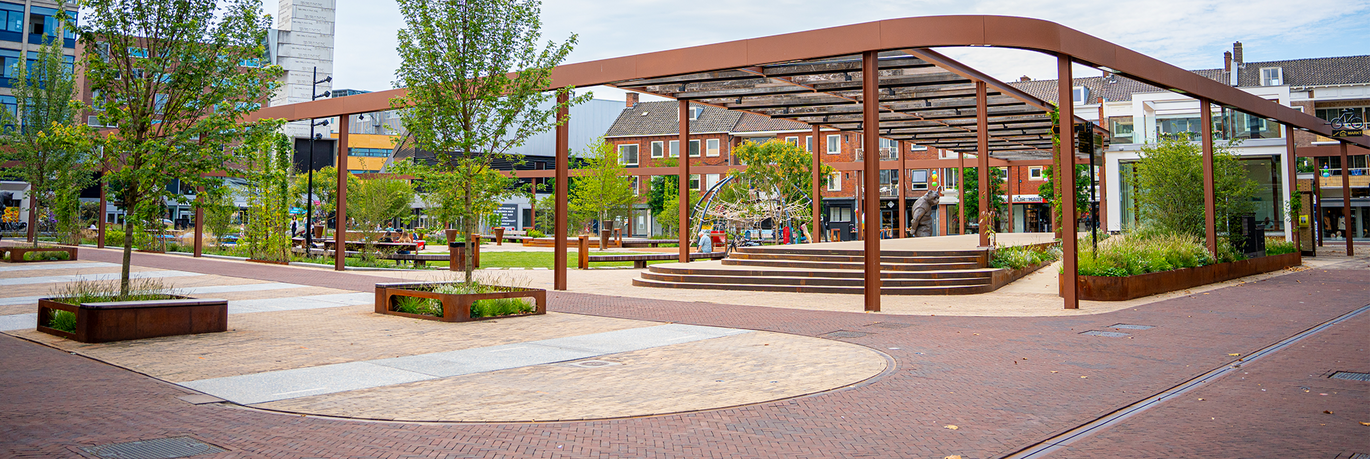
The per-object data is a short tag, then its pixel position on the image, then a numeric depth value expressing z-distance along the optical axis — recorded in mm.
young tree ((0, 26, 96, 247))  27797
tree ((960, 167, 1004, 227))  53719
